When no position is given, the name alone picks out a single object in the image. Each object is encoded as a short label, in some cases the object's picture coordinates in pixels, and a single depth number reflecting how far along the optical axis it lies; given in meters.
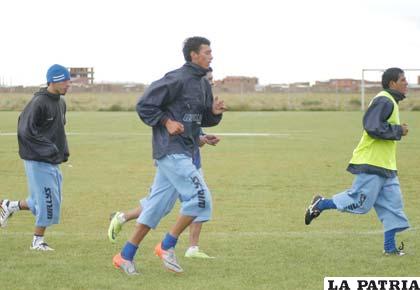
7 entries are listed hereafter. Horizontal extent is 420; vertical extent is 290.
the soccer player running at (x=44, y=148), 17.61
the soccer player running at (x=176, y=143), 14.90
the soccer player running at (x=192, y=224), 16.81
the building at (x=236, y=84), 188.88
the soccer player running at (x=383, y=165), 16.88
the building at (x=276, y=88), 172.37
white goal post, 108.50
